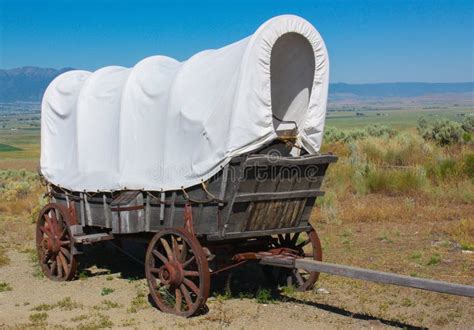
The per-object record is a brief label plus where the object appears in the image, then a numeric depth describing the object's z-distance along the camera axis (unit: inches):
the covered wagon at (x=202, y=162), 285.1
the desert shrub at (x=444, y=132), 1008.2
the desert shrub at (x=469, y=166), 684.1
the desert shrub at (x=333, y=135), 1137.3
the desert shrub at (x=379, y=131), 1254.4
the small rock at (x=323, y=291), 334.6
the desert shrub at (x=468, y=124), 1105.5
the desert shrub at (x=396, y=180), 660.1
